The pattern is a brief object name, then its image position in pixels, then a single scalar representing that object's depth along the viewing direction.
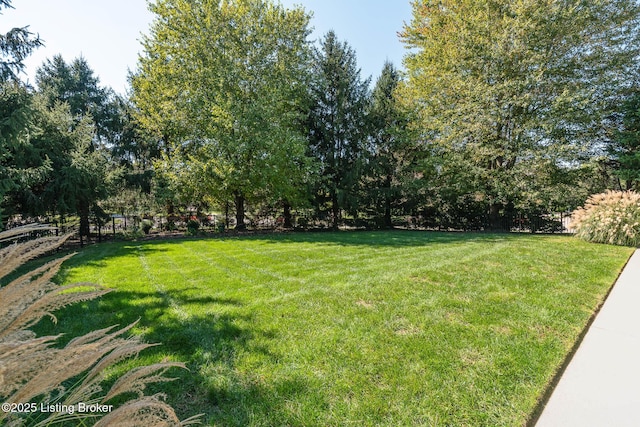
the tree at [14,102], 6.30
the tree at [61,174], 9.56
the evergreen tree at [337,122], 15.34
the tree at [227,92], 11.94
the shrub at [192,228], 12.33
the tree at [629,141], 11.82
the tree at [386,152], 15.65
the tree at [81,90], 19.27
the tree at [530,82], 11.48
